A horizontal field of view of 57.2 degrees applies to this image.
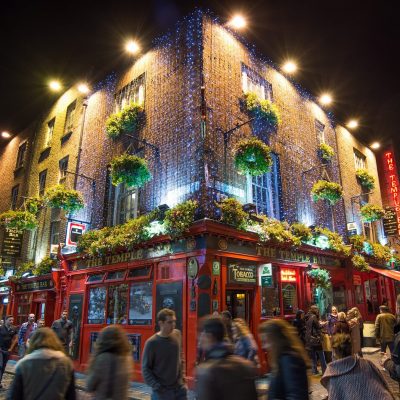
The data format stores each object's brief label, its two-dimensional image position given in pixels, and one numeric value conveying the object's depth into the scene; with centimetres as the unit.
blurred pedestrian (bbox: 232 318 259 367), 654
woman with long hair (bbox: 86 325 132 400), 394
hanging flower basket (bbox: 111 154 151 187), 1270
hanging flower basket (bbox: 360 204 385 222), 1942
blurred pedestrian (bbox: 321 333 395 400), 308
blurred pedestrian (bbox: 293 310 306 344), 1163
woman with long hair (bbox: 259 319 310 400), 327
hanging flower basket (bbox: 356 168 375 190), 2211
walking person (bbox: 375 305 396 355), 1040
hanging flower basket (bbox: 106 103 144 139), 1509
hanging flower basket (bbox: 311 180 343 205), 1537
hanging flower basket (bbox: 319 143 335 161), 1875
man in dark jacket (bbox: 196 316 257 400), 285
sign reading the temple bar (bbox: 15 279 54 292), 1702
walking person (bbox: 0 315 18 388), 1045
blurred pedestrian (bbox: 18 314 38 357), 1414
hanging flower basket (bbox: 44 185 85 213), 1477
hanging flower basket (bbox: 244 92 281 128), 1453
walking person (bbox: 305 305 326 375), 1053
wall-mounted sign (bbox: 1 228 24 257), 1842
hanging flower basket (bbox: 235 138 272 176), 1223
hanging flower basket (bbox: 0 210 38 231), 1620
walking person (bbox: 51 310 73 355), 1192
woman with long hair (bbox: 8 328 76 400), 373
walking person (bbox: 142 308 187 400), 486
